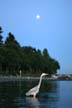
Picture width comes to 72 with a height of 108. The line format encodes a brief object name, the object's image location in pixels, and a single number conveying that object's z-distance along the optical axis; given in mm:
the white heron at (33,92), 10985
